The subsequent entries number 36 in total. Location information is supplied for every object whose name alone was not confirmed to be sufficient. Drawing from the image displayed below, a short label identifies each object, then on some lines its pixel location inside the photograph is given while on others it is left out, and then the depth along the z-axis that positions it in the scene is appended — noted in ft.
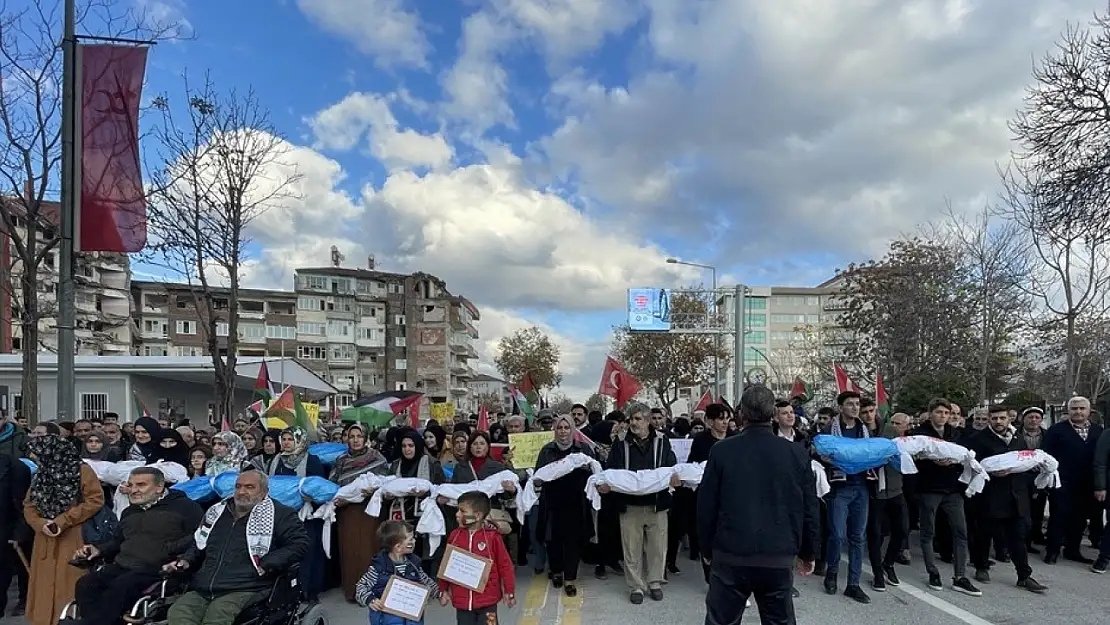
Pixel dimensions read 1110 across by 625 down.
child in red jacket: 17.94
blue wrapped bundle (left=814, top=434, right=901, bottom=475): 24.47
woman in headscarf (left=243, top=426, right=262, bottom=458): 31.42
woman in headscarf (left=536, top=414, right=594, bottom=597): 26.35
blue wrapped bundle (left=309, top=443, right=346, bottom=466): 31.48
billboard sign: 145.38
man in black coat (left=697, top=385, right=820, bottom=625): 15.78
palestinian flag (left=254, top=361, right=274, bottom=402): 49.74
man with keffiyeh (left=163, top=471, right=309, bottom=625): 17.66
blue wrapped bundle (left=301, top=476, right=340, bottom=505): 24.98
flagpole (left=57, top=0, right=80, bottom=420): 31.40
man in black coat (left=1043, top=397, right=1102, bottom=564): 30.32
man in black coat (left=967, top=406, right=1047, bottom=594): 26.11
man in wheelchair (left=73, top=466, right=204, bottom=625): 18.83
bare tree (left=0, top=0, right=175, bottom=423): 39.93
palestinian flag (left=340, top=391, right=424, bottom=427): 47.98
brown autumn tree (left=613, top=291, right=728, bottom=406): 165.27
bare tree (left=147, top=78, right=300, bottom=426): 55.83
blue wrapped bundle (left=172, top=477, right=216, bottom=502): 25.54
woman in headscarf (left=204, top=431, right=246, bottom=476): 28.02
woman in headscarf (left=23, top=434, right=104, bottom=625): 21.85
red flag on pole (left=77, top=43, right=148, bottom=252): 31.63
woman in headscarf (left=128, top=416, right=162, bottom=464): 32.72
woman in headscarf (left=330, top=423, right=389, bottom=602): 25.67
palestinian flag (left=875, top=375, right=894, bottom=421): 43.07
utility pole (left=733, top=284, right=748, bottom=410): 100.73
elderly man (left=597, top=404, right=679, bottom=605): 25.45
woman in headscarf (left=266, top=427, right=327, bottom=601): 25.20
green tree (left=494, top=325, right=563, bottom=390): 233.96
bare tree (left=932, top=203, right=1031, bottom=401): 76.54
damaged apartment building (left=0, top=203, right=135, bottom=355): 181.16
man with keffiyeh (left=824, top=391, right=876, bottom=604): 24.79
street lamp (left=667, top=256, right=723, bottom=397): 155.94
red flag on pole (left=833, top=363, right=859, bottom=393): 43.96
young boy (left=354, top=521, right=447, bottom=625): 17.58
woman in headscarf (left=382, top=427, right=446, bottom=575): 25.45
